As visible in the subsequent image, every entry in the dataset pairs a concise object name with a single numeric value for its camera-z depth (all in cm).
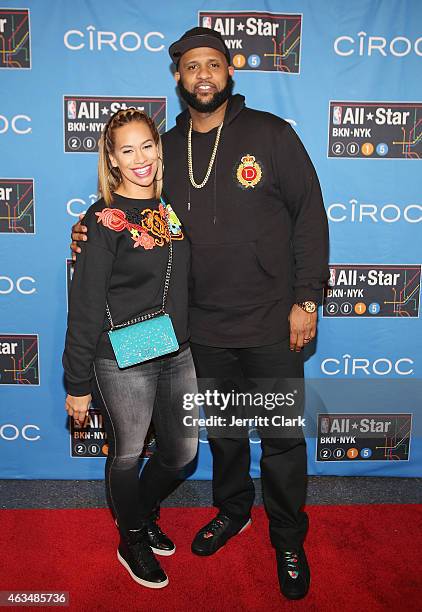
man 216
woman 189
